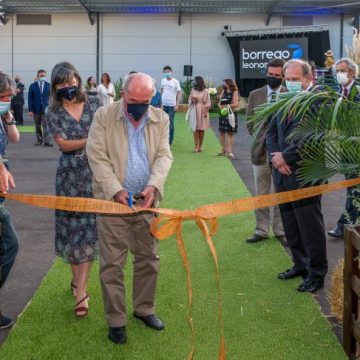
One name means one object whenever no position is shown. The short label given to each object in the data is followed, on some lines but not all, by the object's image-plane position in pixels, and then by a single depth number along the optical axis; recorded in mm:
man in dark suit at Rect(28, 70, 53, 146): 16016
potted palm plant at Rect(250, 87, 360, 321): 3953
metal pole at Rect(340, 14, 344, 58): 29516
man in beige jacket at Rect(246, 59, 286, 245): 6316
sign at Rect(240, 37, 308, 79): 25766
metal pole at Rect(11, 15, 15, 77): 30075
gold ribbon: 4105
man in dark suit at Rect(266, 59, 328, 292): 5066
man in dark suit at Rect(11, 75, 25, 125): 21547
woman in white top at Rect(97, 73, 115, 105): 18734
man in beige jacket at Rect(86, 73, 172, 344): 4230
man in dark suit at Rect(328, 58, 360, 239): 6077
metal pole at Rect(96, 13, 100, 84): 30016
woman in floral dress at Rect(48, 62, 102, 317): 4711
